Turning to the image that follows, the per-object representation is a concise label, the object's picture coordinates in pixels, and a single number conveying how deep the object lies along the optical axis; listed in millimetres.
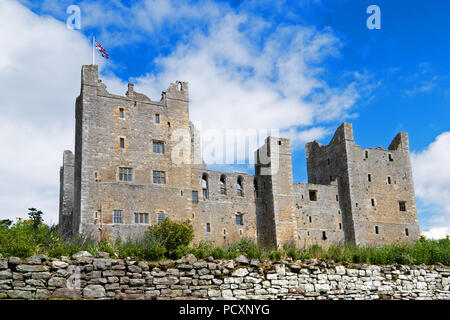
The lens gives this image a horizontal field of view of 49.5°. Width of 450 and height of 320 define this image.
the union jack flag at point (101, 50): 36500
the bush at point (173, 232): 34312
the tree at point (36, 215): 36475
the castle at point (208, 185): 35688
